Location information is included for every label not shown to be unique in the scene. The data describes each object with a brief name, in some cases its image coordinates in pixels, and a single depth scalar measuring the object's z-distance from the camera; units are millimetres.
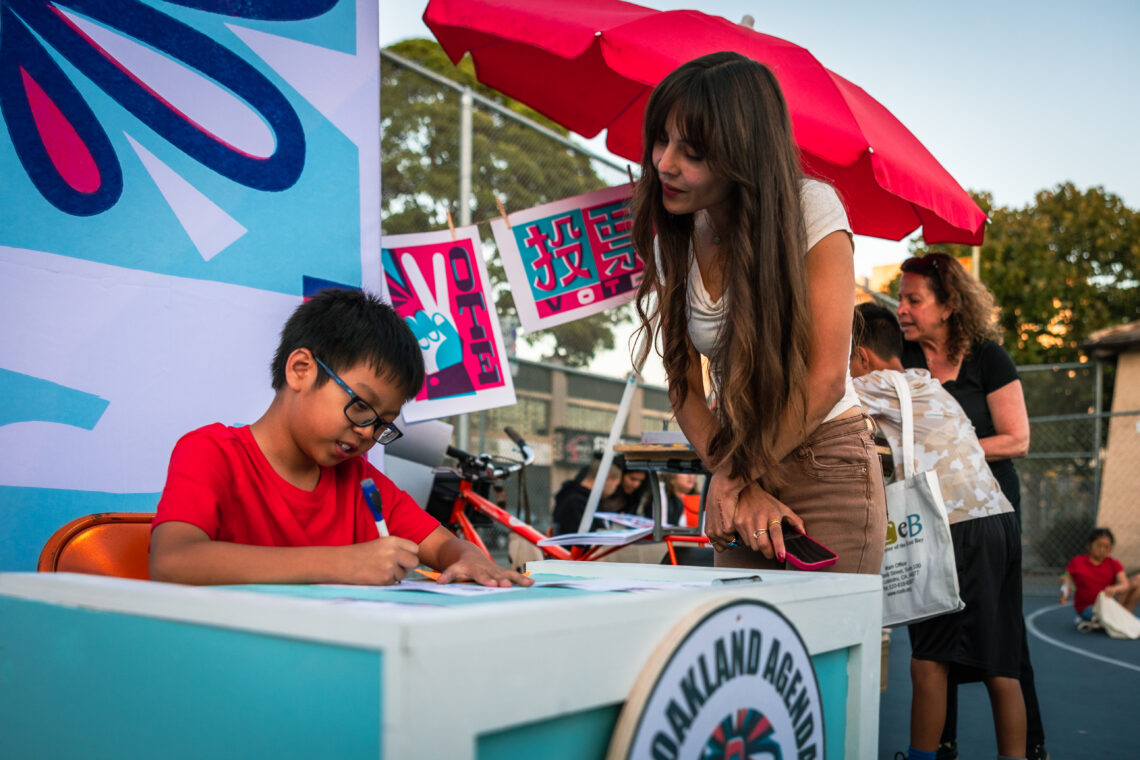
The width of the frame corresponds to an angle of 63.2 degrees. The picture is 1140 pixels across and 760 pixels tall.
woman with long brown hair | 1494
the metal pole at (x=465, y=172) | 5355
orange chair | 1406
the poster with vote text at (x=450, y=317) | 3488
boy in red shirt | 1302
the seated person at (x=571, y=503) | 6082
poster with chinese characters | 4027
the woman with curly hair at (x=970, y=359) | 3006
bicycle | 4504
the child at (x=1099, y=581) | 8273
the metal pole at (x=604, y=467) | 4328
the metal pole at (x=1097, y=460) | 11780
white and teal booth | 668
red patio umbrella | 3432
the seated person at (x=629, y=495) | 6848
